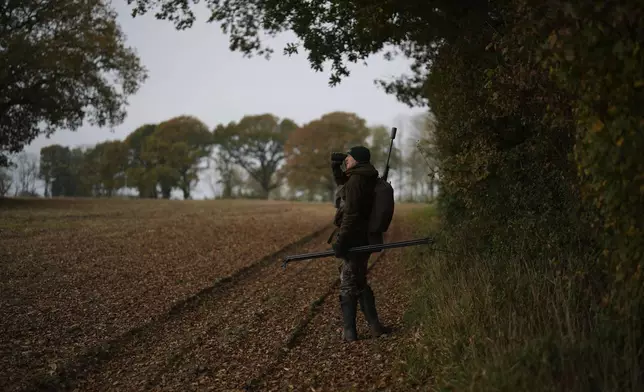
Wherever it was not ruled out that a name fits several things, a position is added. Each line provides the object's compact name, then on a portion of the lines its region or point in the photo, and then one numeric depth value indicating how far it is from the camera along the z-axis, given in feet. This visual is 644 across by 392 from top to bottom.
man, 19.44
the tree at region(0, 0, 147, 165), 73.51
